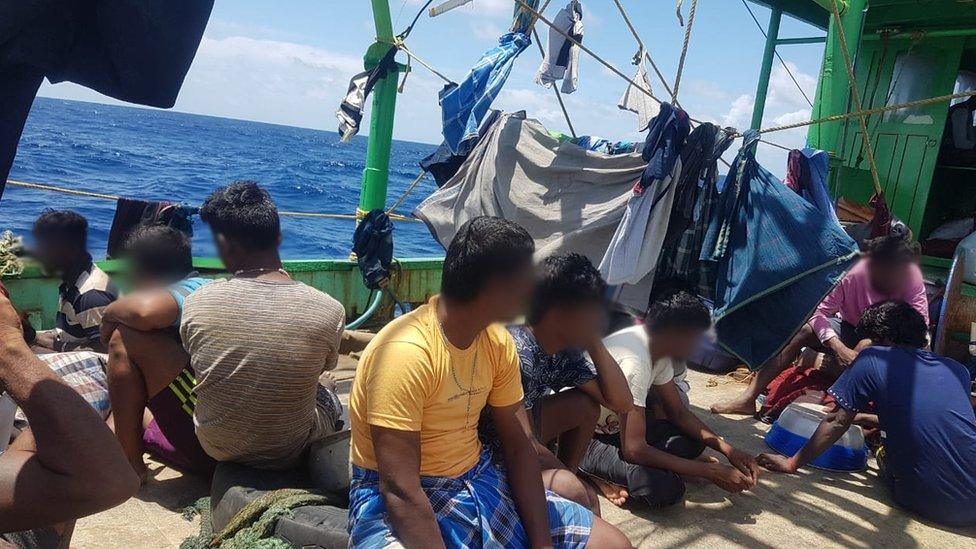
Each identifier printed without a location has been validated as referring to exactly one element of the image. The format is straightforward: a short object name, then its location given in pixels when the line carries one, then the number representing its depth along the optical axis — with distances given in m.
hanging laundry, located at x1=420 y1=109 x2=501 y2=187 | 4.48
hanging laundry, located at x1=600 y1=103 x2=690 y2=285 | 3.73
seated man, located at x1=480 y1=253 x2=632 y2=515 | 2.38
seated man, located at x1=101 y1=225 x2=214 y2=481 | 2.55
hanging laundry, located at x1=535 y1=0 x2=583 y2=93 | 4.55
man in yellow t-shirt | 1.78
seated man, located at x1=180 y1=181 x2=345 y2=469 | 2.40
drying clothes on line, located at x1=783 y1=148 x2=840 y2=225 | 3.96
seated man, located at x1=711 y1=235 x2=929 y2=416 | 4.09
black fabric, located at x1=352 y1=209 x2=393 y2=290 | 5.13
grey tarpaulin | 4.02
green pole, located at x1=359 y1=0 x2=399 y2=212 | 5.25
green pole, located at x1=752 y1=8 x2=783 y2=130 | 7.54
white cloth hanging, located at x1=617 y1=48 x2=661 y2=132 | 4.27
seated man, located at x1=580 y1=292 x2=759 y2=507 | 2.98
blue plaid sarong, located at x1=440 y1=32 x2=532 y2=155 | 4.42
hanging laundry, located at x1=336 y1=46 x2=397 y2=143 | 5.14
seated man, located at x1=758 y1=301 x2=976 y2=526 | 3.15
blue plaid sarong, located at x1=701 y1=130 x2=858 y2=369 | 3.62
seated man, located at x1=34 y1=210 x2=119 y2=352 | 2.98
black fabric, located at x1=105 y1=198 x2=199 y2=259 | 4.38
